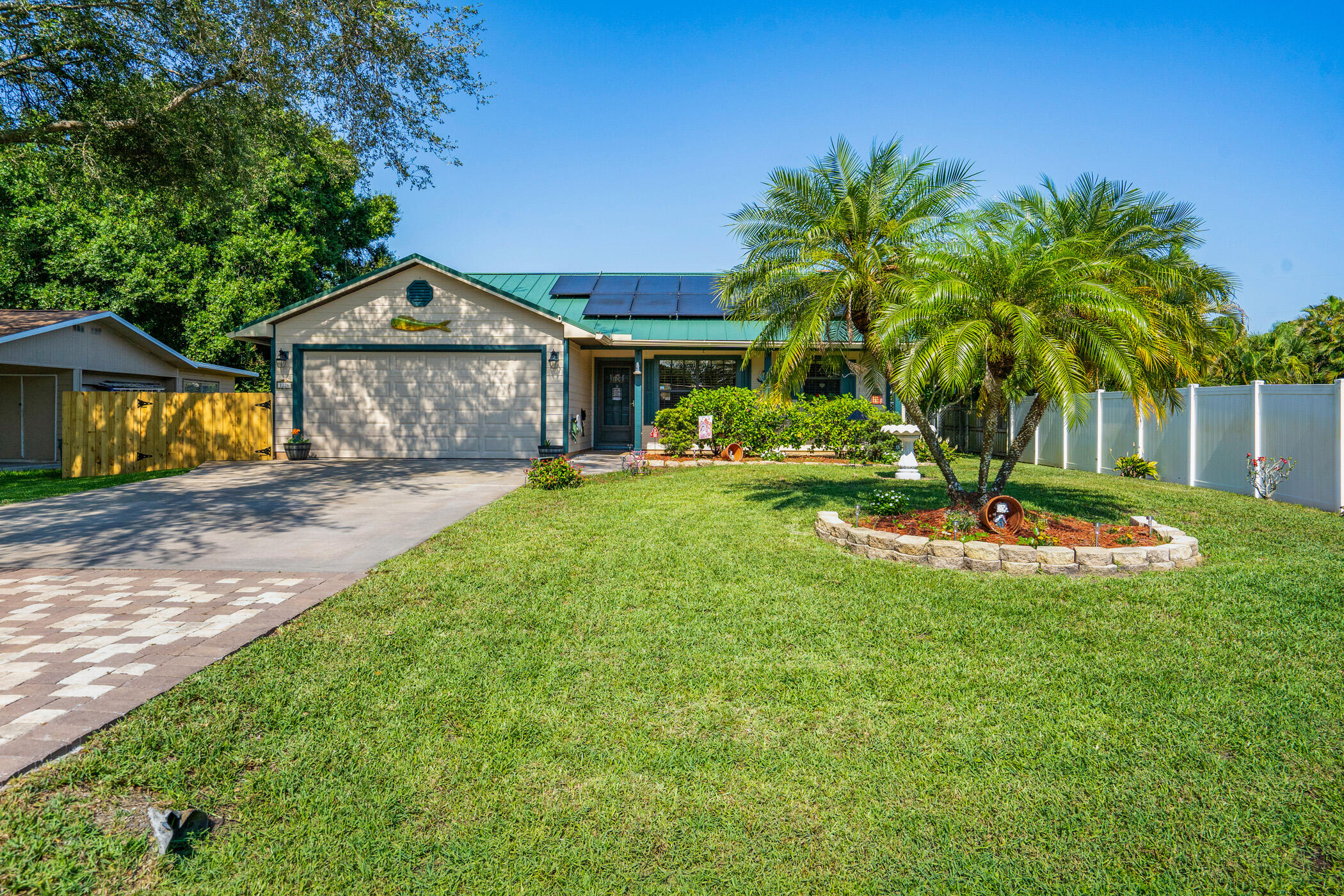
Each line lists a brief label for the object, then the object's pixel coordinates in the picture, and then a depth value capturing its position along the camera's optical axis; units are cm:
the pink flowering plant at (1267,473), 926
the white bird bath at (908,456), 1148
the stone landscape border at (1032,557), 568
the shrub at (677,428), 1423
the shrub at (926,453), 1512
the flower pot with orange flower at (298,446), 1505
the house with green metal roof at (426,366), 1550
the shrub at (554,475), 1062
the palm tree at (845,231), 727
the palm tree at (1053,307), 575
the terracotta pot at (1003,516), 621
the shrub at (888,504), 730
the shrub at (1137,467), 1223
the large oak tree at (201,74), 1042
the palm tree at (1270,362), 1784
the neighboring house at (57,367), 1498
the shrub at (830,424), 1444
